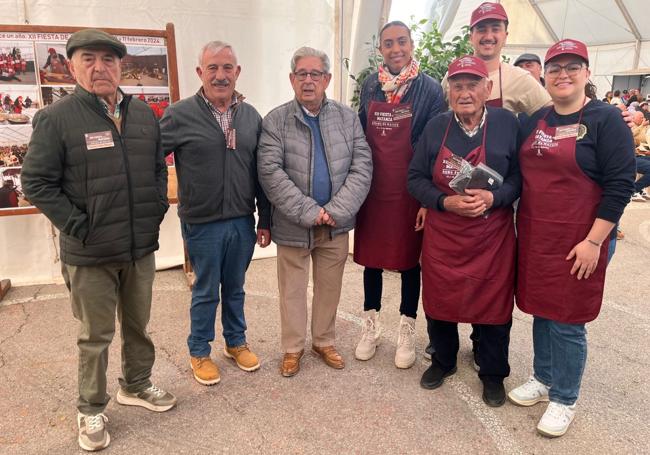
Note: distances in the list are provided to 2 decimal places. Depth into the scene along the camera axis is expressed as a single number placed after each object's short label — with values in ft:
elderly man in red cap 7.61
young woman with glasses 6.71
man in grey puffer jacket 8.43
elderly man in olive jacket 6.36
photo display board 11.82
